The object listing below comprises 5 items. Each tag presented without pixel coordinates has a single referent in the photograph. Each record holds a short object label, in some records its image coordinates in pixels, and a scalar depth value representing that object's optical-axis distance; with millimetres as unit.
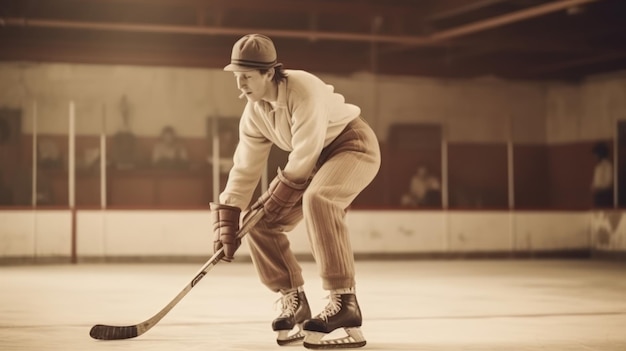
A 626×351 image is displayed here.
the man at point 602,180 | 15000
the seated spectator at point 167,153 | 16625
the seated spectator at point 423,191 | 16281
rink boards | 12992
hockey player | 4465
